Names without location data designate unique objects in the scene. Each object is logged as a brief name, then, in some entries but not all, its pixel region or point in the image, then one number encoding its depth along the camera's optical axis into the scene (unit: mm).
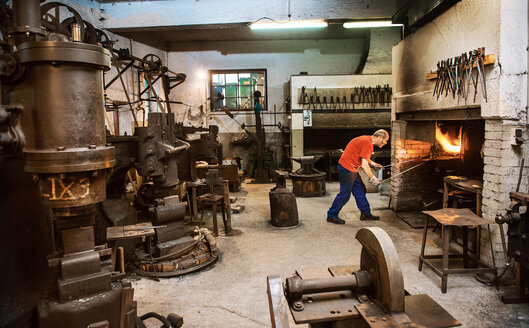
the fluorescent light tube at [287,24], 7727
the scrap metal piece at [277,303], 1583
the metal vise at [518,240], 3445
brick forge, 6503
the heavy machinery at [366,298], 1705
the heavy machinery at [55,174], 1668
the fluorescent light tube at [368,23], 7873
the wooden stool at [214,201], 5538
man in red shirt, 6156
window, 12211
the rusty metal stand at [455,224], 3760
